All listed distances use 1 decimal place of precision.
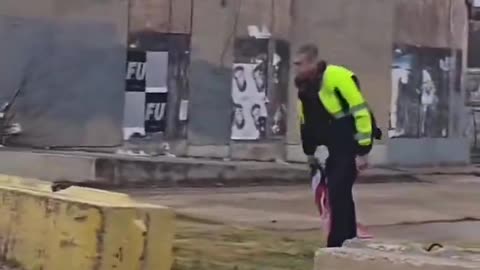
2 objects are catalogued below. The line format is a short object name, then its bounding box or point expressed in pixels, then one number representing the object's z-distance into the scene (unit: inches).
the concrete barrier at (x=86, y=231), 639.1
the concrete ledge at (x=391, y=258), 466.9
